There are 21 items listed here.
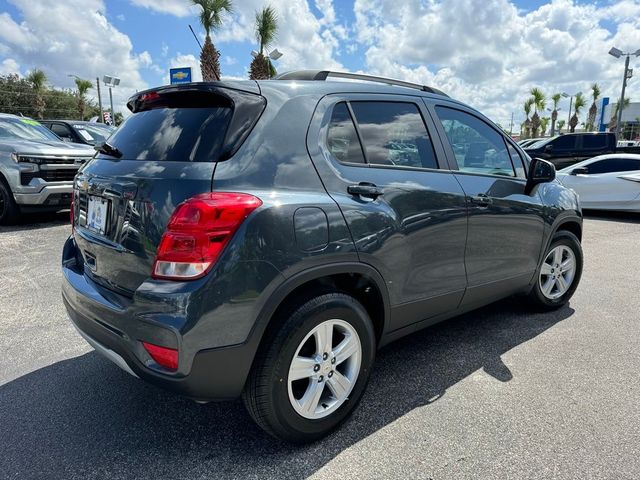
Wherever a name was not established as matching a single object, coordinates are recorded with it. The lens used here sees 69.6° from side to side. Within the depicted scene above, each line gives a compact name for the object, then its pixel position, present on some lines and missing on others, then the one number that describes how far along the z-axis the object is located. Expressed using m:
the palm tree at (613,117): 49.59
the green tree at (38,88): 45.25
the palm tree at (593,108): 51.91
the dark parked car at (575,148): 14.66
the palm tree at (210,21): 17.31
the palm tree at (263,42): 18.11
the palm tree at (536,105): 49.25
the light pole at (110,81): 28.42
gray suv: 1.95
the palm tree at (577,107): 53.69
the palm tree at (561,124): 79.76
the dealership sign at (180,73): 14.40
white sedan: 9.59
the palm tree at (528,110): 50.42
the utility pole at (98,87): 36.72
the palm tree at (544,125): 68.07
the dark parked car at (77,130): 11.47
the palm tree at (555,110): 53.12
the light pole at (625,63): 22.12
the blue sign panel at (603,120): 44.47
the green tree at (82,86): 43.25
